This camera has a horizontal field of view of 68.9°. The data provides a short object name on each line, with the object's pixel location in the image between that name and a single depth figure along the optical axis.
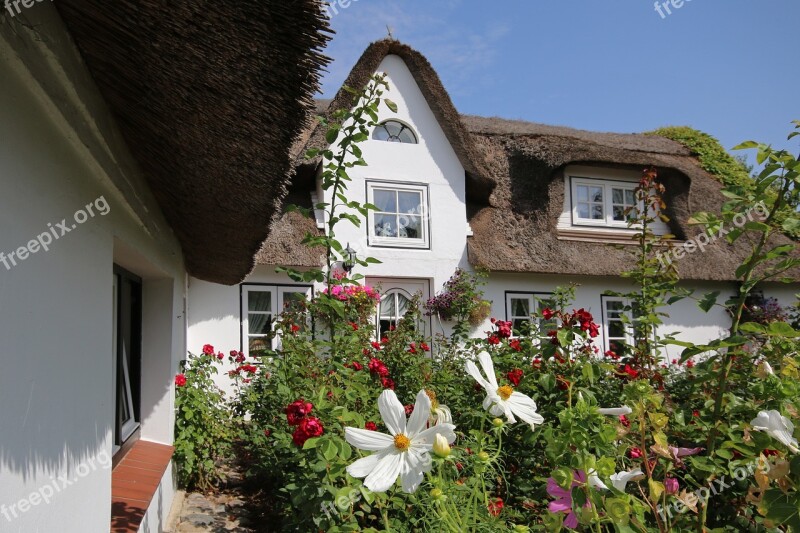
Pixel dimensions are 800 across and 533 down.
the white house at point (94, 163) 1.28
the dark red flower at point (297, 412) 2.27
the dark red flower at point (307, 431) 2.11
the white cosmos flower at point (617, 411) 1.35
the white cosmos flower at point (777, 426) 1.23
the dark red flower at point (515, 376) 3.04
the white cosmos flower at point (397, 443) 1.18
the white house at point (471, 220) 8.73
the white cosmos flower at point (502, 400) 1.36
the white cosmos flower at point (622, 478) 1.36
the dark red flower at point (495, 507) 2.25
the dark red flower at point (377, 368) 3.34
